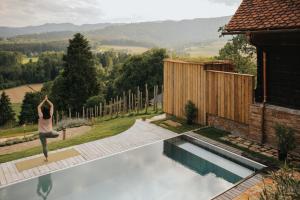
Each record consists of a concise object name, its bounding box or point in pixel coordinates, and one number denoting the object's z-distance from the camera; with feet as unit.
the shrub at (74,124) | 61.41
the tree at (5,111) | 191.98
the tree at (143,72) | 150.20
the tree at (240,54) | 68.88
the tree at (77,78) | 144.56
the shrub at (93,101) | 137.39
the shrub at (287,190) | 16.31
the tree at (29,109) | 182.60
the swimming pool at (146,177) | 27.22
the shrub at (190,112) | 47.52
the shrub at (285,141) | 32.89
